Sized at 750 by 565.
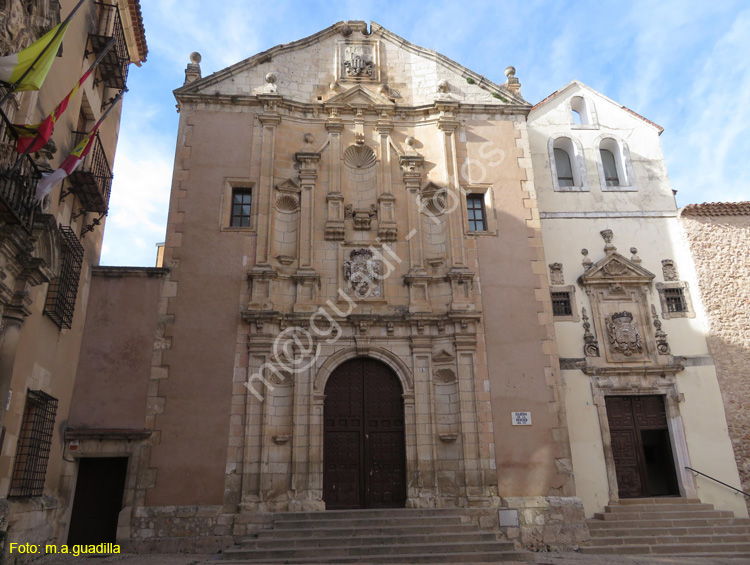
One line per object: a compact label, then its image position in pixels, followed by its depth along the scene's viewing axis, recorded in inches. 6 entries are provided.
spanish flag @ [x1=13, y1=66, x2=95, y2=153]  312.8
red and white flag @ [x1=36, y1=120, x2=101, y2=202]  343.3
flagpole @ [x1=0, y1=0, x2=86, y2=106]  288.0
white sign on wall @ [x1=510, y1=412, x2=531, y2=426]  486.9
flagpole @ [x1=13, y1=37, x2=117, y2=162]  302.3
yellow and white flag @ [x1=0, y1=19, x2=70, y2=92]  294.4
